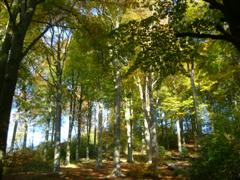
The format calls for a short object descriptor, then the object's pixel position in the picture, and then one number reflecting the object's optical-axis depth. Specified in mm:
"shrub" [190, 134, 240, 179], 7073
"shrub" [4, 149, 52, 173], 8645
